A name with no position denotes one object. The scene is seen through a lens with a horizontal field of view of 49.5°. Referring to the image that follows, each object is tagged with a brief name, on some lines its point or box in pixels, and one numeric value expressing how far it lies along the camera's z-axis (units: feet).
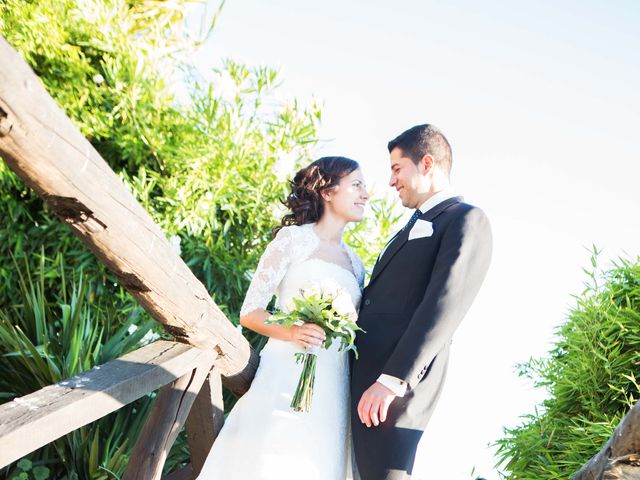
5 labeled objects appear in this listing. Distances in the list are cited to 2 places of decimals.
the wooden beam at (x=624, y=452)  6.55
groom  8.48
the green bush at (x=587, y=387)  10.85
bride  9.28
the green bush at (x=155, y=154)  18.26
